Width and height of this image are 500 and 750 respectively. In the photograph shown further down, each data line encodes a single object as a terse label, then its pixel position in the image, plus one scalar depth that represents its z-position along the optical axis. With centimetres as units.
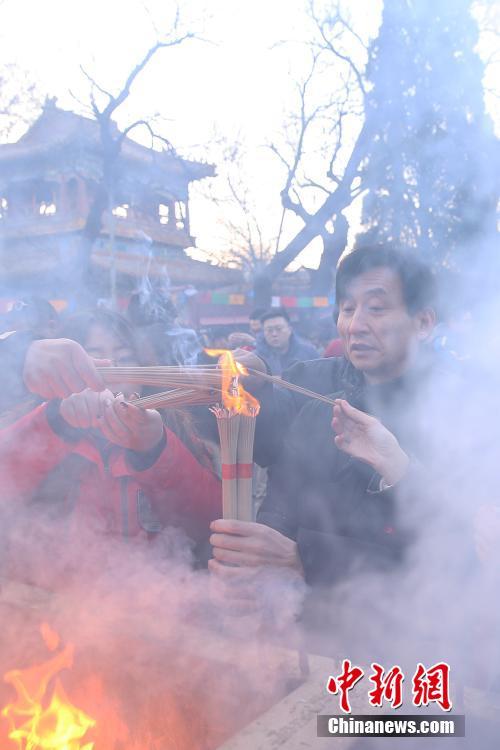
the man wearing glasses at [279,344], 558
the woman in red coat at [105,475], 204
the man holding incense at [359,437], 158
